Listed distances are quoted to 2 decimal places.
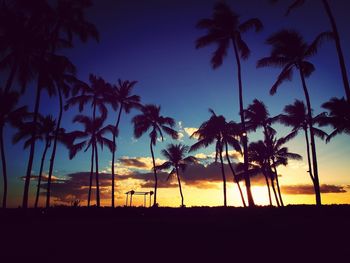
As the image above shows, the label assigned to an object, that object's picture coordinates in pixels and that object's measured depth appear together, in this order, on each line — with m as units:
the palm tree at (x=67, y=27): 20.22
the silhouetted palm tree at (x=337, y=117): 26.48
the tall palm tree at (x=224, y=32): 20.20
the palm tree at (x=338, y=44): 13.95
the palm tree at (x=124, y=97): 30.80
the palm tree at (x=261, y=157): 35.88
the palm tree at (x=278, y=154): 35.31
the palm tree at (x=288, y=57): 20.61
